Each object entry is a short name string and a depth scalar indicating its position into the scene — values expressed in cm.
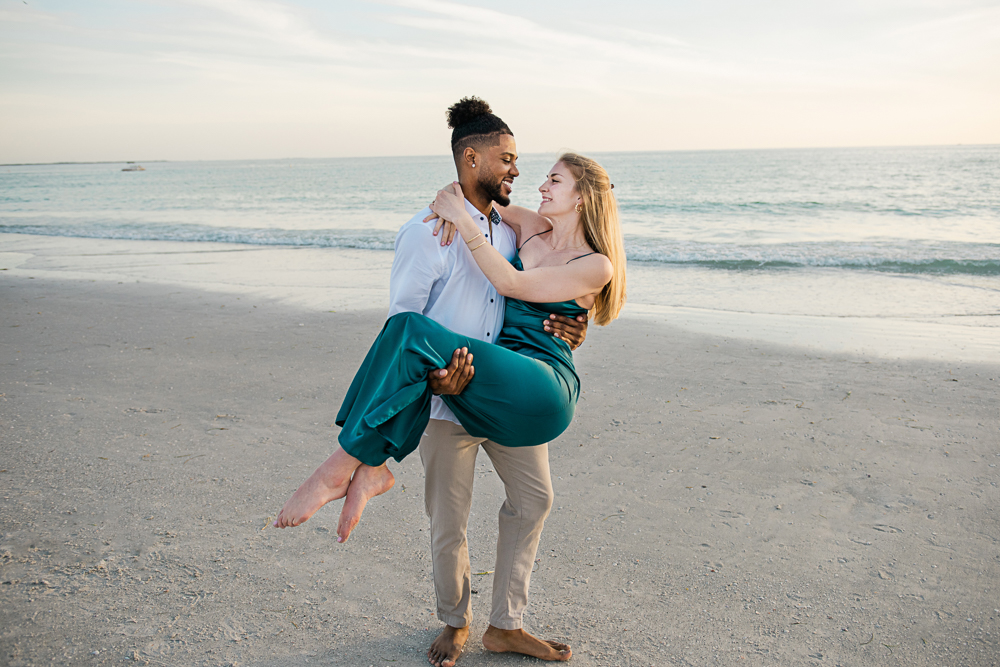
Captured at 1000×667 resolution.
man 240
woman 218
